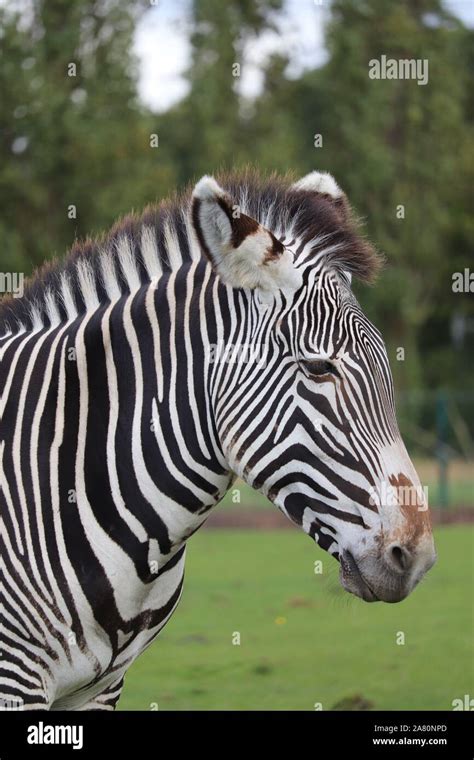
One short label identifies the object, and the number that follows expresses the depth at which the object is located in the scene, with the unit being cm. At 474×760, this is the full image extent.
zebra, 355
